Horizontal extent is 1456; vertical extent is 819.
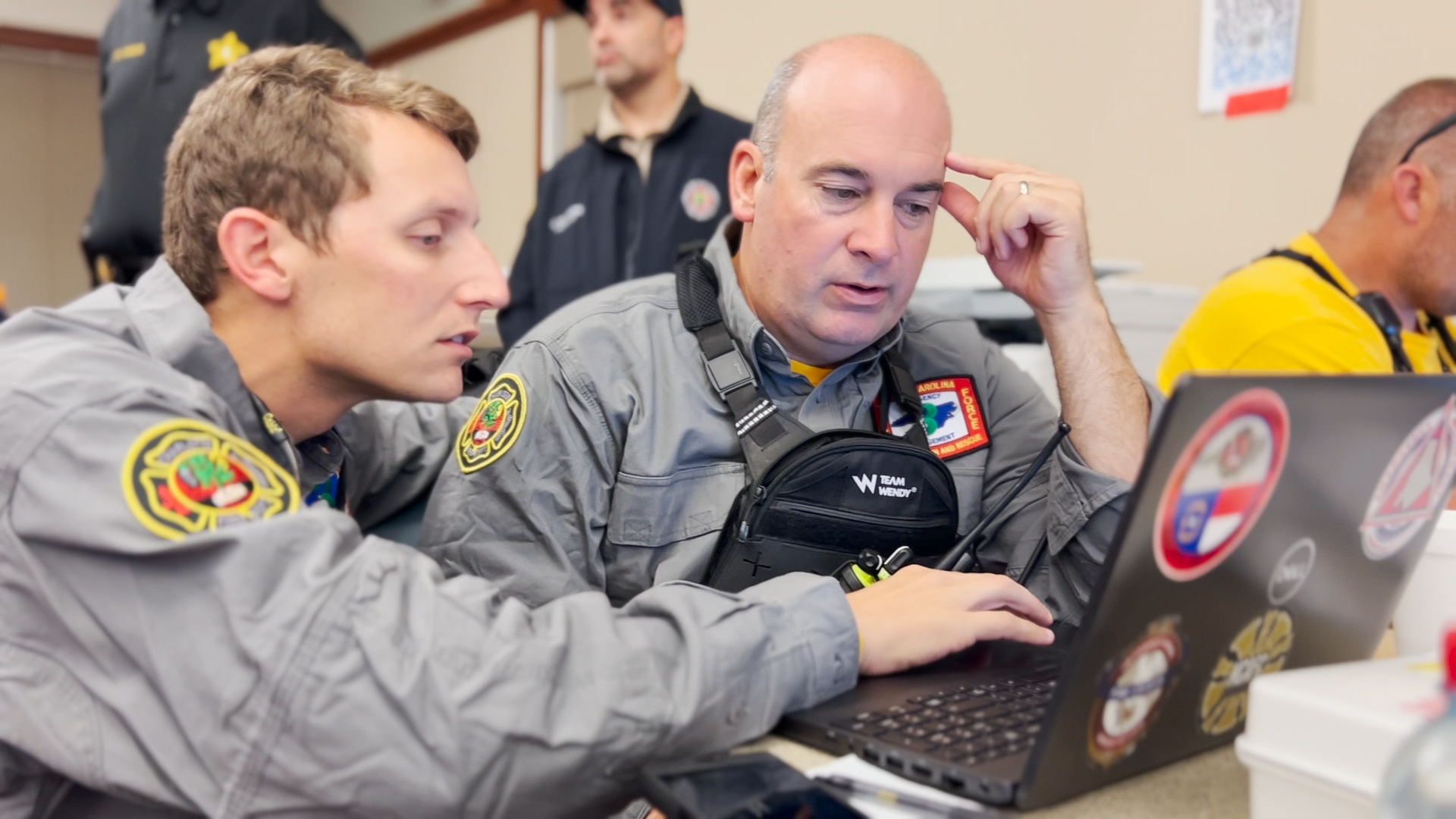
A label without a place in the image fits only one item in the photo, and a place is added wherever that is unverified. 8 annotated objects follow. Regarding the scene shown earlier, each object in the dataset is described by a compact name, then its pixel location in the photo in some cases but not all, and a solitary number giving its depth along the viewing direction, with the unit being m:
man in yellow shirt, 1.83
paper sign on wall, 2.30
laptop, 0.59
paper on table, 0.65
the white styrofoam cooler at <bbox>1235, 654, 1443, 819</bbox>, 0.54
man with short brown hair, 0.69
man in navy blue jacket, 2.52
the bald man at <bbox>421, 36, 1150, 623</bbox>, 1.20
